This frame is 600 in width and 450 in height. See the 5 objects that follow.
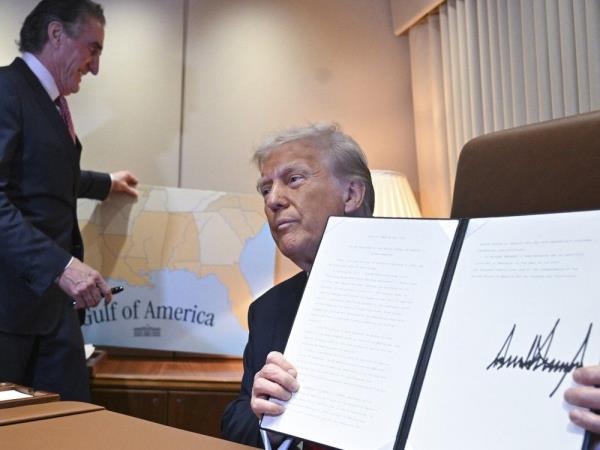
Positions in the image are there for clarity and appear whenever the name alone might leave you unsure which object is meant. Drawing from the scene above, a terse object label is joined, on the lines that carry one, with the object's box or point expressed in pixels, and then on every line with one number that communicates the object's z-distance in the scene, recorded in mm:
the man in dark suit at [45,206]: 1623
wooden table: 723
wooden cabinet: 1998
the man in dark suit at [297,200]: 1219
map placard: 2342
